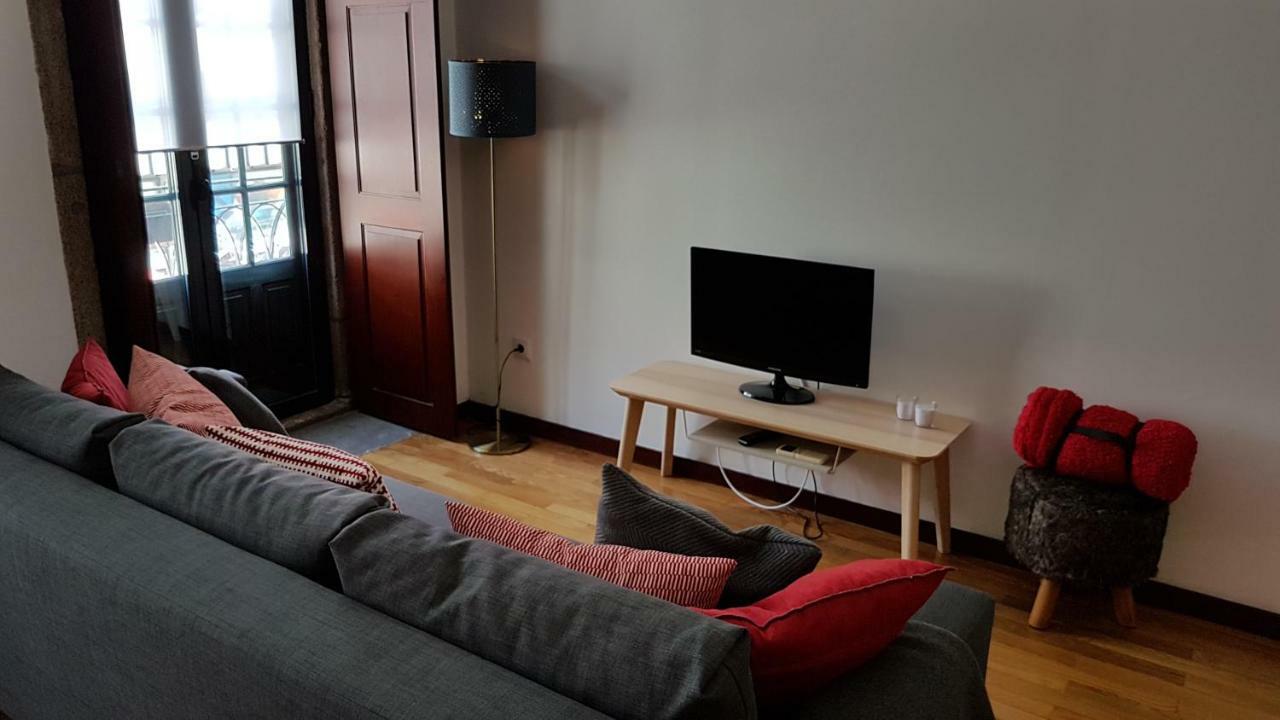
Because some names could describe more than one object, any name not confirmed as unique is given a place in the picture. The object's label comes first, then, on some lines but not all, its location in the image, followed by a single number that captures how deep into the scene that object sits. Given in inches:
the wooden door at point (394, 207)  152.9
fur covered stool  106.8
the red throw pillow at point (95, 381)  89.0
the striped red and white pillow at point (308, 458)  75.8
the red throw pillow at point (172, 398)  86.5
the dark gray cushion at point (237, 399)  100.3
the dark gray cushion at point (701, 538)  63.2
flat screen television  125.3
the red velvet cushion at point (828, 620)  53.7
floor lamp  143.2
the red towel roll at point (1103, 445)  105.8
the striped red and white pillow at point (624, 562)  60.2
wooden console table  118.6
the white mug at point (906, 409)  126.3
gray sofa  51.5
